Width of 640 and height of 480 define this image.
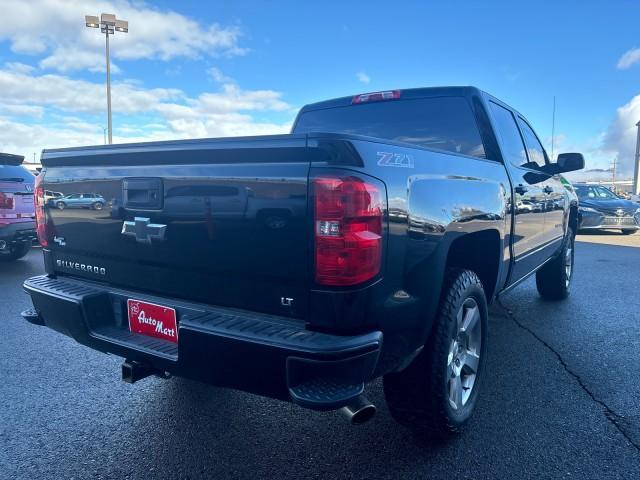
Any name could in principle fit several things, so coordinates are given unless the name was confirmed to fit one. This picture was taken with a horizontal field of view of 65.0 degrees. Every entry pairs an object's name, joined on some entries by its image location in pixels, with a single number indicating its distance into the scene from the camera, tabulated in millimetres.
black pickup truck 1924
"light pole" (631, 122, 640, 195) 49250
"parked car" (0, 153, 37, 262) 7035
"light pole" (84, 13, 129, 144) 23516
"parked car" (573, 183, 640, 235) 14336
